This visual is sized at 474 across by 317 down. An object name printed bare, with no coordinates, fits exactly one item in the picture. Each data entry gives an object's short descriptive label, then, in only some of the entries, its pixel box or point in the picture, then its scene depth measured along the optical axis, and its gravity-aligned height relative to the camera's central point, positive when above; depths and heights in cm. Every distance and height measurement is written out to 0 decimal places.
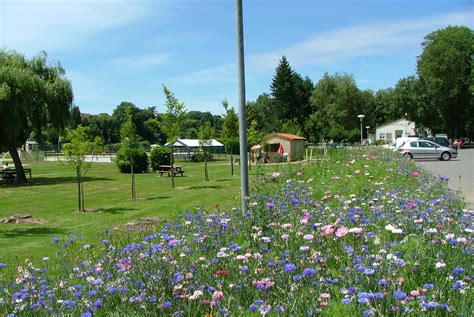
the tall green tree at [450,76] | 7506 +1155
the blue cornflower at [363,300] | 251 -77
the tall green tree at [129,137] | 2353 +105
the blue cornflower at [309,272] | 307 -75
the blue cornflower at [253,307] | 271 -84
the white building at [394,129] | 10519 +475
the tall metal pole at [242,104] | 623 +66
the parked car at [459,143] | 6432 +87
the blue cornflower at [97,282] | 346 -87
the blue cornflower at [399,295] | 251 -74
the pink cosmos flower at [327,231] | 415 -67
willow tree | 2845 +382
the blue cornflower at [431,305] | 255 -81
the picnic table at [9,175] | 3125 -84
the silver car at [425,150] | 3850 +1
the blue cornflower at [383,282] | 279 -75
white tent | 7294 +197
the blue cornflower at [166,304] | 288 -87
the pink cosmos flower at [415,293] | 275 -81
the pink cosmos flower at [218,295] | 299 -86
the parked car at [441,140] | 5728 +116
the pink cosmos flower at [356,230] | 387 -63
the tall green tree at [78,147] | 1752 +46
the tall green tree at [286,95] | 8712 +1074
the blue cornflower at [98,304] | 301 -90
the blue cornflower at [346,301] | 254 -78
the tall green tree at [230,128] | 3278 +189
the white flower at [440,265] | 320 -76
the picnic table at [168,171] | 3283 -92
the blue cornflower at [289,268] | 309 -73
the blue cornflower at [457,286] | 279 -79
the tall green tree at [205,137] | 3078 +123
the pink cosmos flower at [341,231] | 385 -64
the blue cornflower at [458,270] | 298 -74
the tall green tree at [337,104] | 9438 +975
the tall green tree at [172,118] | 2357 +191
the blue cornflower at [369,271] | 291 -72
